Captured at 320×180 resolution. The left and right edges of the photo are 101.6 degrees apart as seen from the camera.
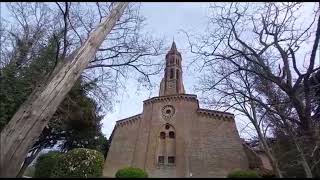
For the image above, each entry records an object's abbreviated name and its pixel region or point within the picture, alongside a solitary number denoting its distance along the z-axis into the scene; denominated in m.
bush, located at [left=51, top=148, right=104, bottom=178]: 5.77
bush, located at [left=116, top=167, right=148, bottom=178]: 6.61
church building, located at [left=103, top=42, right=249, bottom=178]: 13.01
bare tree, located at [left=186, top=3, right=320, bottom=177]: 3.34
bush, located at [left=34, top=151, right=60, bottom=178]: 7.94
